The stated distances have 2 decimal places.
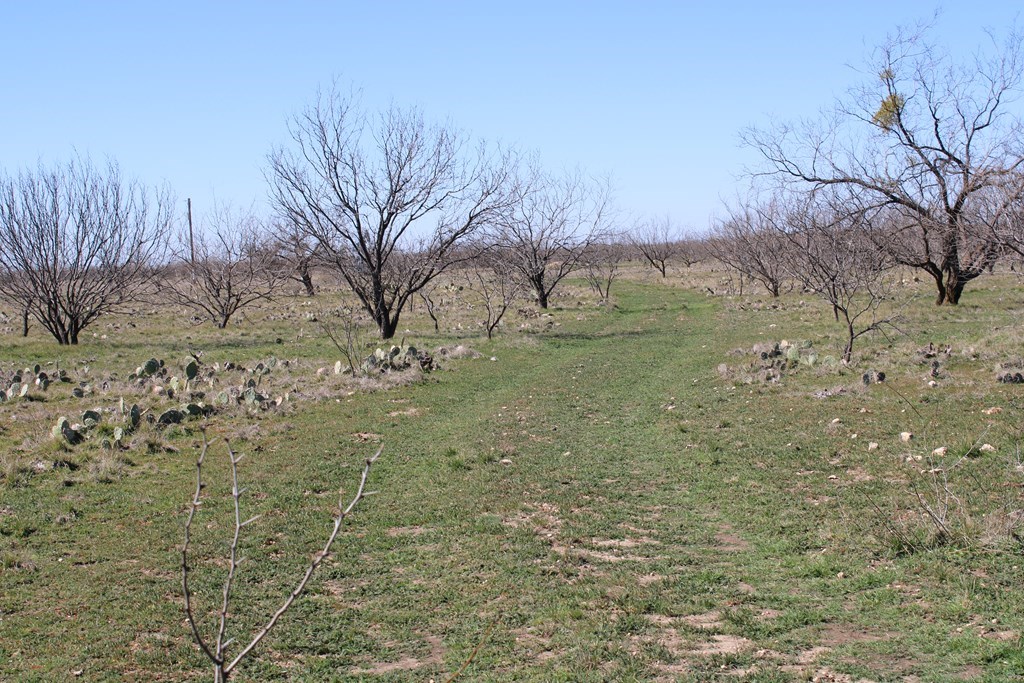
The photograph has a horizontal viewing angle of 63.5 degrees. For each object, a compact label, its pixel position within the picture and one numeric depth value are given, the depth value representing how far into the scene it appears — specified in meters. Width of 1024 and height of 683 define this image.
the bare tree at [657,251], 63.78
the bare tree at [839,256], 16.02
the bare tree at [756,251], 33.41
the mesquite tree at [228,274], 29.02
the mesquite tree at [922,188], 18.70
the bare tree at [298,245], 21.98
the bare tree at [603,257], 38.03
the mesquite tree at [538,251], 32.50
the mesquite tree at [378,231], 21.77
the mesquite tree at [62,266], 23.73
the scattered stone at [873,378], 12.67
